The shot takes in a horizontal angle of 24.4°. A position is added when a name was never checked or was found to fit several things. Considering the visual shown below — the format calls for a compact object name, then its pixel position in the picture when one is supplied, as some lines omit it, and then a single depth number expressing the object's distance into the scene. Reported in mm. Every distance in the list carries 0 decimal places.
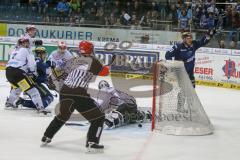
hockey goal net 8289
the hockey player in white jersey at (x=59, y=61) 10531
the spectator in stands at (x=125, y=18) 16531
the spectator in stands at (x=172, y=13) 15738
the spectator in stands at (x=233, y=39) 14188
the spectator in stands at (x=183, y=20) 15484
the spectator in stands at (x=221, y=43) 14333
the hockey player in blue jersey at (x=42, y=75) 9875
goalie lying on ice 8438
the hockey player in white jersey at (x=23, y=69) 9227
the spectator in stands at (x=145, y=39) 15690
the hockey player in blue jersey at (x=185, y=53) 9742
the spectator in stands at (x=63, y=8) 17703
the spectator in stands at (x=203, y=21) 15546
